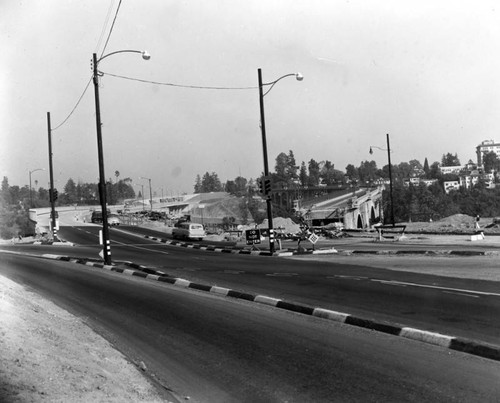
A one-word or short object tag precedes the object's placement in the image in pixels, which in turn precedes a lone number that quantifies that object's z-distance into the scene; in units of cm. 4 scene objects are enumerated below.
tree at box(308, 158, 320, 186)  18549
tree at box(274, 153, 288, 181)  17298
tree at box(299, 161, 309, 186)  17914
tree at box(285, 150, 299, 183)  17225
